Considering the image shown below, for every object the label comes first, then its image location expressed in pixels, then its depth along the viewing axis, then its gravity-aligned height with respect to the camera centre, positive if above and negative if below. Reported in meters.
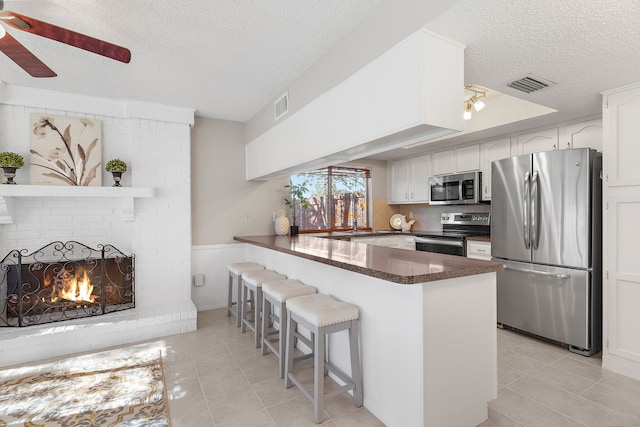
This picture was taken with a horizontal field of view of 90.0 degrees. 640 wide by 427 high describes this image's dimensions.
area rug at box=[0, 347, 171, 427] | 1.98 -1.28
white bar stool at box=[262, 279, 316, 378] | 2.51 -0.71
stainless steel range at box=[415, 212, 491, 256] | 4.16 -0.34
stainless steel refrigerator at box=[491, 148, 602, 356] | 2.84 -0.35
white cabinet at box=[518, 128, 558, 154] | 3.53 +0.78
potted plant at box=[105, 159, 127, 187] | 3.42 +0.47
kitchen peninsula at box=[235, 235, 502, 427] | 1.72 -0.74
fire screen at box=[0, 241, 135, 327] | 3.15 -0.74
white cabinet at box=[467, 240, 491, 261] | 3.78 -0.49
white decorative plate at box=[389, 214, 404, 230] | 5.77 -0.20
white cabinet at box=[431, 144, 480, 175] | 4.40 +0.72
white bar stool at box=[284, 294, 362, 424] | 1.96 -0.76
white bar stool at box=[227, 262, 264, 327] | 3.51 -0.66
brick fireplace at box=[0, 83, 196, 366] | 3.08 -0.05
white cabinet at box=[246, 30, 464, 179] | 1.74 +0.68
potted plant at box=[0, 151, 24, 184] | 3.00 +0.47
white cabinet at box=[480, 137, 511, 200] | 4.01 +0.70
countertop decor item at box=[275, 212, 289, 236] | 4.56 -0.22
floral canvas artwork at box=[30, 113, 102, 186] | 3.26 +0.65
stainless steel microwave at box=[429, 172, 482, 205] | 4.29 +0.30
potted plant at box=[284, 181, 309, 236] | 4.89 +0.21
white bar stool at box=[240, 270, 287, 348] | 3.02 -0.75
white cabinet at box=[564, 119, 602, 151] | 3.20 +0.76
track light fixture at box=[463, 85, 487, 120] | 3.19 +1.15
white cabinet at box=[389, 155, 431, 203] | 5.16 +0.52
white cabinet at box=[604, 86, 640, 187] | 2.50 +0.56
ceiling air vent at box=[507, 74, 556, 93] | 2.37 +0.96
